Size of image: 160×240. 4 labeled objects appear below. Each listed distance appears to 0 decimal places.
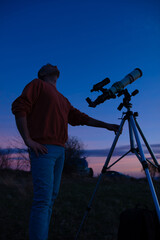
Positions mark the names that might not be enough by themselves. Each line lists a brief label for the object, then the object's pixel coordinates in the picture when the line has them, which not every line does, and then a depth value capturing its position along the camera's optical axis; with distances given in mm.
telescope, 2840
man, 1818
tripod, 2518
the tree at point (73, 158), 20406
